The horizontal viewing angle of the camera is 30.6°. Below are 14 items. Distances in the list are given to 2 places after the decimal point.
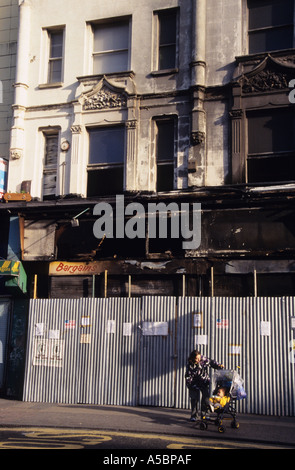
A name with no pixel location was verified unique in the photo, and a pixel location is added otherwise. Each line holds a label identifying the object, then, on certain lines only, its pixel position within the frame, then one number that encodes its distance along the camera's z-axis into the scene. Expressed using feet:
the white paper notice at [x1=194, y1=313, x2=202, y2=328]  45.29
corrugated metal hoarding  42.52
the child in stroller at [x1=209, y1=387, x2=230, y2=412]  35.04
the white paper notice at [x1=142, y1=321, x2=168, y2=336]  46.19
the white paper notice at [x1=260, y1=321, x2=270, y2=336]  43.29
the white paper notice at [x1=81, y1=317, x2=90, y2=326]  48.70
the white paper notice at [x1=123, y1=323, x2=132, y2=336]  47.16
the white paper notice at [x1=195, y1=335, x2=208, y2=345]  44.68
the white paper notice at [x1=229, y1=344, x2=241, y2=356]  43.60
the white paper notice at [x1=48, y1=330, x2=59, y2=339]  49.39
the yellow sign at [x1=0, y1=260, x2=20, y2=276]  55.42
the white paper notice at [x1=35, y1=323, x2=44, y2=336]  50.01
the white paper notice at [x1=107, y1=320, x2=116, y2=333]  47.70
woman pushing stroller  37.42
